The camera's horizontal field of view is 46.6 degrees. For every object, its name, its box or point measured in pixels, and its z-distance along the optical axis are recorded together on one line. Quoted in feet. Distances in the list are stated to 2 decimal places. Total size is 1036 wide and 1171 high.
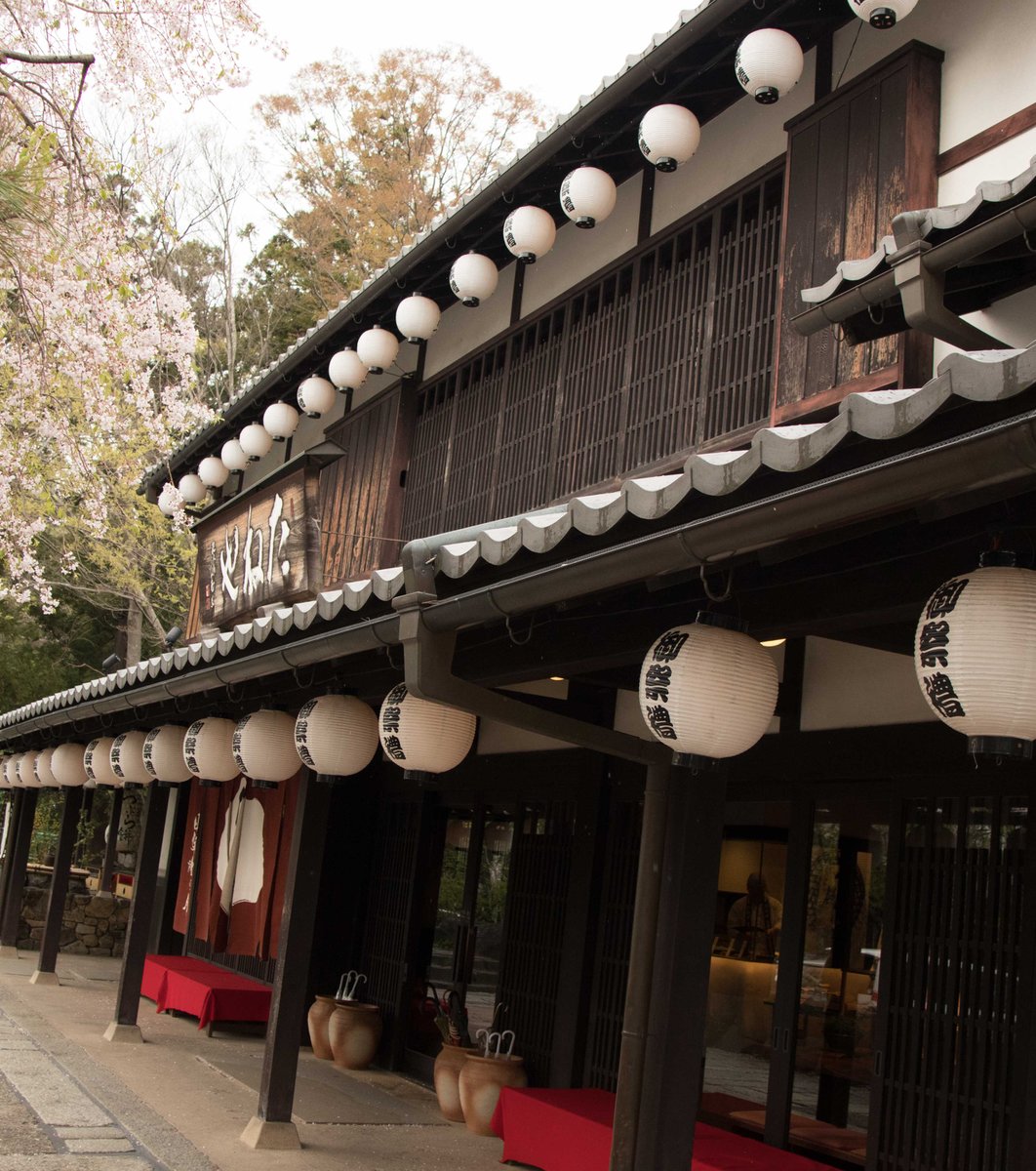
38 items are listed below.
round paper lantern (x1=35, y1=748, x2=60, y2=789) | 54.34
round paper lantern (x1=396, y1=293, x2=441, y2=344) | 36.45
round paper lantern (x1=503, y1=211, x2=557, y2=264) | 30.25
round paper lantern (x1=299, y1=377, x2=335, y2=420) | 43.80
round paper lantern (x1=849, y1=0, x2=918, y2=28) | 19.84
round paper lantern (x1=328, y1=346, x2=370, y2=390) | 40.34
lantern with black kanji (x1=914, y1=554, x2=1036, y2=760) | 11.84
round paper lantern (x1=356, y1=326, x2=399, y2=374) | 38.60
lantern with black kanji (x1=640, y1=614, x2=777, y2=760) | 15.17
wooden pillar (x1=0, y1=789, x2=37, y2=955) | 61.46
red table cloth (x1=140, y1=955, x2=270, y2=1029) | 43.19
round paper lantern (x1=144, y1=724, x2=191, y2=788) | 37.81
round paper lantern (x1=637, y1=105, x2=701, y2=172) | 25.46
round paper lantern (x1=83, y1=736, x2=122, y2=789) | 44.60
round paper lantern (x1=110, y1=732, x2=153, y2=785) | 41.14
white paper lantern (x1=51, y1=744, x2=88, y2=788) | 50.85
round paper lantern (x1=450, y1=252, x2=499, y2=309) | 33.19
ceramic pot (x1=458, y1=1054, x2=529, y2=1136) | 31.07
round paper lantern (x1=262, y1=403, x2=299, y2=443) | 48.16
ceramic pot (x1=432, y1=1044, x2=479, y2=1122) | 32.53
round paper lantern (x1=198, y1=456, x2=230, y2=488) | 56.39
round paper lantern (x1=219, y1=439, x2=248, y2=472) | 53.32
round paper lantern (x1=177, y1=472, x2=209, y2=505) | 58.49
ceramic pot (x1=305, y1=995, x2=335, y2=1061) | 39.81
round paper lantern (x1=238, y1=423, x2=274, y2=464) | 50.42
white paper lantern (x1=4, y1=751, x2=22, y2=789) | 61.26
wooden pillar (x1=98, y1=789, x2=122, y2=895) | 80.48
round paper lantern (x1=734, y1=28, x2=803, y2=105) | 22.36
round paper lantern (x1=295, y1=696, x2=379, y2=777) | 26.43
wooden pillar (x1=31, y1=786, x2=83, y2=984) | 51.67
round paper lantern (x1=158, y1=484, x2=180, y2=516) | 58.03
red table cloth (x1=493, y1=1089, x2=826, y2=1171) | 22.23
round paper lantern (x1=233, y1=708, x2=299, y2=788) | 29.96
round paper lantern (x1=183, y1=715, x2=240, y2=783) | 33.81
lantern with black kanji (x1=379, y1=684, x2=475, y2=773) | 22.30
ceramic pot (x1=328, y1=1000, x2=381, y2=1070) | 38.68
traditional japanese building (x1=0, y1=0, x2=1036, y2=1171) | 14.25
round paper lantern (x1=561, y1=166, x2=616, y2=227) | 28.02
